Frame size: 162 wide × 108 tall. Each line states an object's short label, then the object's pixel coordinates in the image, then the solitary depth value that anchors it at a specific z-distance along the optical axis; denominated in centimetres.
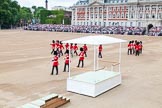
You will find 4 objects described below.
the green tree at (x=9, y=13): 8994
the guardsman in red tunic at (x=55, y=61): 1609
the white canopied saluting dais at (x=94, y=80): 1226
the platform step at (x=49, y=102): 980
